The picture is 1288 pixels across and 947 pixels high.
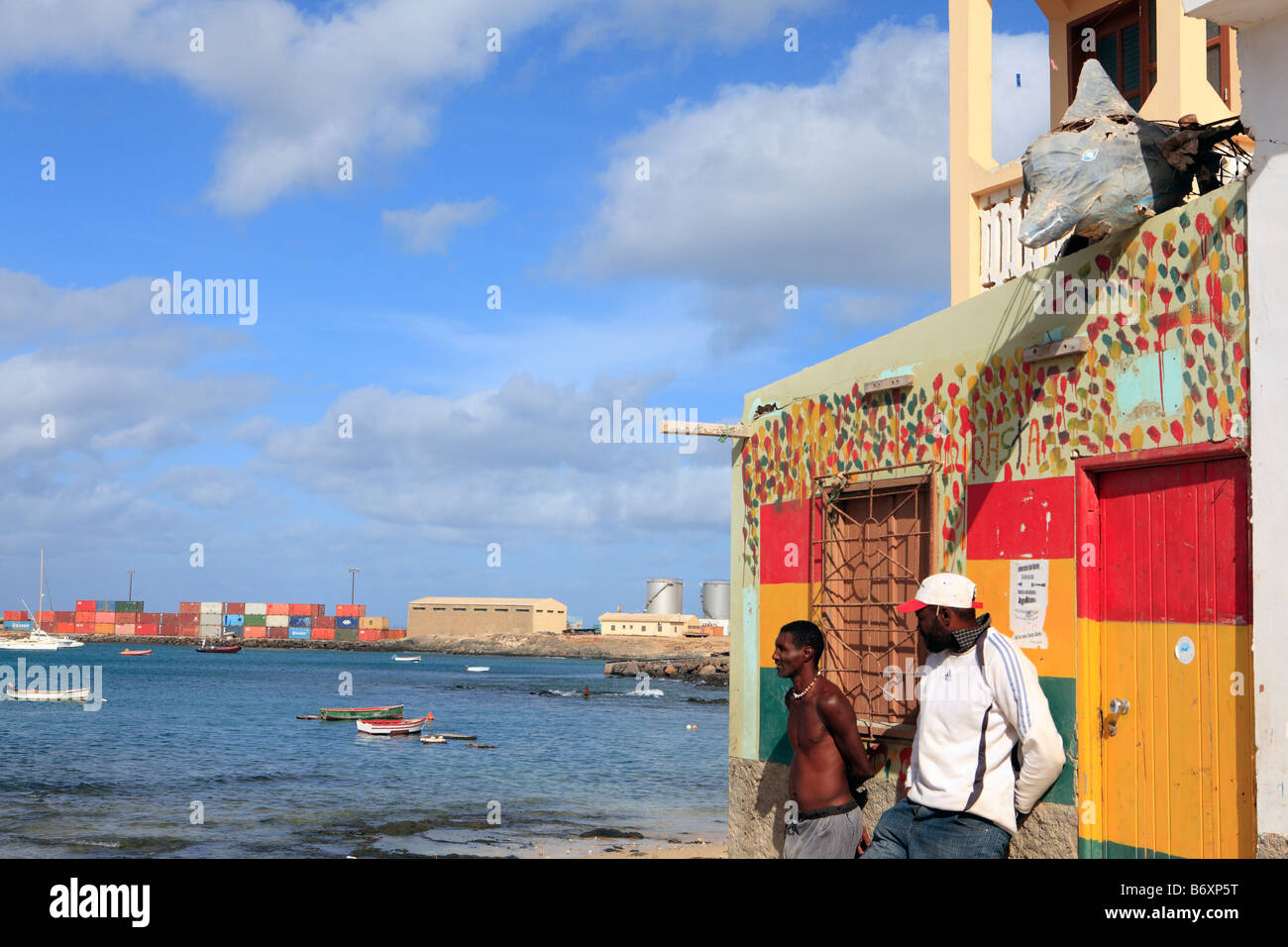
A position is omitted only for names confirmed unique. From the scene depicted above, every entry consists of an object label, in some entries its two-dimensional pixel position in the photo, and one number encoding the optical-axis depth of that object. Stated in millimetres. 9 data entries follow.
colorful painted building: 5793
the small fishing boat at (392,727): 41844
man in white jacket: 5355
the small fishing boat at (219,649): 142875
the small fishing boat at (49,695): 61234
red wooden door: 5684
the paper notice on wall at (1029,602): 6820
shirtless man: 6379
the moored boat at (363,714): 47469
